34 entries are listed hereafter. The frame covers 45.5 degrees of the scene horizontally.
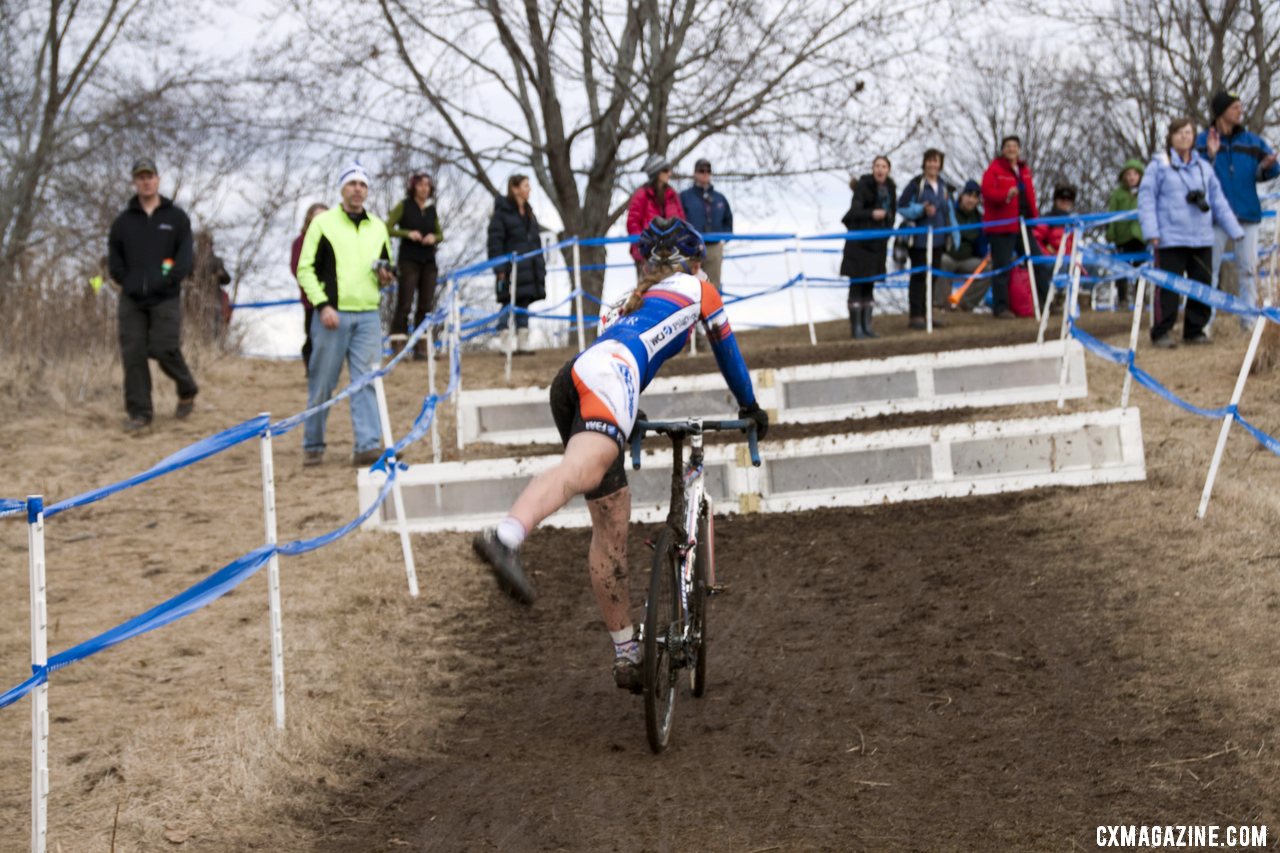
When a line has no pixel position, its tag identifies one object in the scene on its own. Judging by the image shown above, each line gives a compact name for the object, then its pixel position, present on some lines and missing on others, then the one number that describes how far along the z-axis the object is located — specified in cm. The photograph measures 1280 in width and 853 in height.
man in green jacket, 1170
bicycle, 581
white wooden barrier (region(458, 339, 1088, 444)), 1266
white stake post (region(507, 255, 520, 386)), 1553
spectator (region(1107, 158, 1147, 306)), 1822
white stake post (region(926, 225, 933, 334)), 1708
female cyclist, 580
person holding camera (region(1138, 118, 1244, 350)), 1319
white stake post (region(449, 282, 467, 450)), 1293
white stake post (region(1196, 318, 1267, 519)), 868
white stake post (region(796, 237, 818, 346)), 1730
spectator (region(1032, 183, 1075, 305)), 1892
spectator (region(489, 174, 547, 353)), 1742
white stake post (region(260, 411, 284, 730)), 641
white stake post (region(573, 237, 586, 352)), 1554
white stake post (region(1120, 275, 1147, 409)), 1070
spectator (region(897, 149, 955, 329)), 1756
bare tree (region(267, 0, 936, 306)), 2242
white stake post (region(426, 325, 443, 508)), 1051
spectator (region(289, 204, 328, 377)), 1345
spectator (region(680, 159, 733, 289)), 1756
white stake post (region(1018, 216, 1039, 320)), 1733
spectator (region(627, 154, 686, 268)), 1636
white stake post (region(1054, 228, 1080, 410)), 1231
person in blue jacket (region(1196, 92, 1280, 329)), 1367
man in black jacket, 1323
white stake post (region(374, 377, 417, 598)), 882
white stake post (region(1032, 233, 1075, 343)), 1368
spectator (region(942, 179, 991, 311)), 2050
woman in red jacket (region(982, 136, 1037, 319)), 1767
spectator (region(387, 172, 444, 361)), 1608
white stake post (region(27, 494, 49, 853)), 445
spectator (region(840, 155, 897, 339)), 1706
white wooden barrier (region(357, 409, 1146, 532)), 1035
